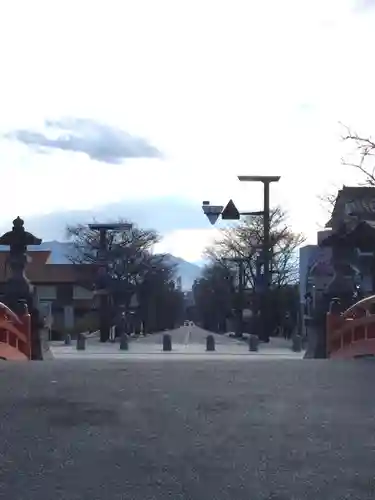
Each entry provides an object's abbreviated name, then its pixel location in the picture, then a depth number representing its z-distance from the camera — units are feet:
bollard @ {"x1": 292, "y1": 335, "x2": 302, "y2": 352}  136.87
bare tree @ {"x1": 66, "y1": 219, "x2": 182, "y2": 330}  247.15
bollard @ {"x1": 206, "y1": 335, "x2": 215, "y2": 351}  134.00
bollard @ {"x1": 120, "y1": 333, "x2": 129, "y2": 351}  134.84
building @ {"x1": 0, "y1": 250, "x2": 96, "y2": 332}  311.17
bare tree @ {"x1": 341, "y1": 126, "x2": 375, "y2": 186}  95.55
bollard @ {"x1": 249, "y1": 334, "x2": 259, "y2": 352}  131.23
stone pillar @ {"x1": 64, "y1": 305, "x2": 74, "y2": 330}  309.42
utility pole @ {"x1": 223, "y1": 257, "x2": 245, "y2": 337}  222.07
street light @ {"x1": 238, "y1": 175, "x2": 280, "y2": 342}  117.91
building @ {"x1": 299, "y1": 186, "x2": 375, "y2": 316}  126.93
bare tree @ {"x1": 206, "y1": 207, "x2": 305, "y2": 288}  210.59
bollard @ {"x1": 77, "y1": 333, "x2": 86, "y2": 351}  138.14
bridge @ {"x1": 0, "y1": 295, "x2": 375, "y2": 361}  60.80
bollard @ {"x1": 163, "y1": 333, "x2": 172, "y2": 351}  129.80
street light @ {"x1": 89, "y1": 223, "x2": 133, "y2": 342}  185.10
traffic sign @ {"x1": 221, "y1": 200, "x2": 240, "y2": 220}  115.14
